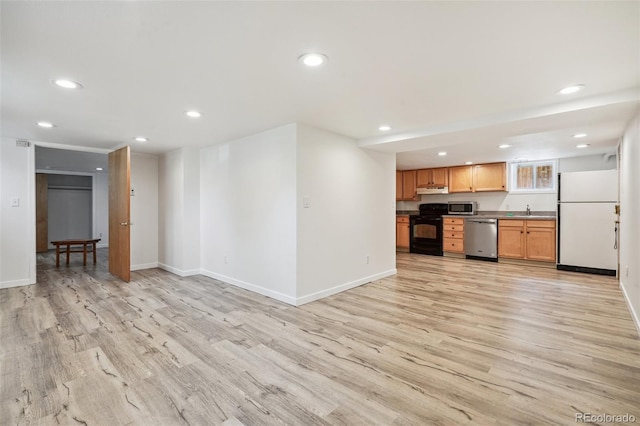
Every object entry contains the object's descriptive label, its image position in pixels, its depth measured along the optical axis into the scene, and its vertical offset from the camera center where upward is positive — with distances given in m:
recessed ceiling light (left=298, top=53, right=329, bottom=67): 1.91 +1.01
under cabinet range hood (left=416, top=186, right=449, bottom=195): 7.07 +0.51
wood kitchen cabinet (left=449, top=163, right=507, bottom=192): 6.39 +0.75
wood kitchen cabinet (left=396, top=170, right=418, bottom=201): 7.63 +0.68
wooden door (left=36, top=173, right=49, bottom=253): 7.55 -0.01
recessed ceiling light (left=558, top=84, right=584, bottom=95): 2.38 +1.00
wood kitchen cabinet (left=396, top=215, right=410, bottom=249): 7.61 -0.52
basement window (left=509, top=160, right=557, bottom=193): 6.19 +0.74
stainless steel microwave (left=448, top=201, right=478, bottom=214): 6.86 +0.10
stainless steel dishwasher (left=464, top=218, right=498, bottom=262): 6.17 -0.59
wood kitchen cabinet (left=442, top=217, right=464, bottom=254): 6.62 -0.54
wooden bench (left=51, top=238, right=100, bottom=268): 5.80 -0.65
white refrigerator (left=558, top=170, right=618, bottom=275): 4.81 -0.18
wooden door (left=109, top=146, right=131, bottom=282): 4.46 -0.02
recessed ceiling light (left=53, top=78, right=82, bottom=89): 2.28 +1.01
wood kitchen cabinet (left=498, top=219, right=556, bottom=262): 5.57 -0.55
